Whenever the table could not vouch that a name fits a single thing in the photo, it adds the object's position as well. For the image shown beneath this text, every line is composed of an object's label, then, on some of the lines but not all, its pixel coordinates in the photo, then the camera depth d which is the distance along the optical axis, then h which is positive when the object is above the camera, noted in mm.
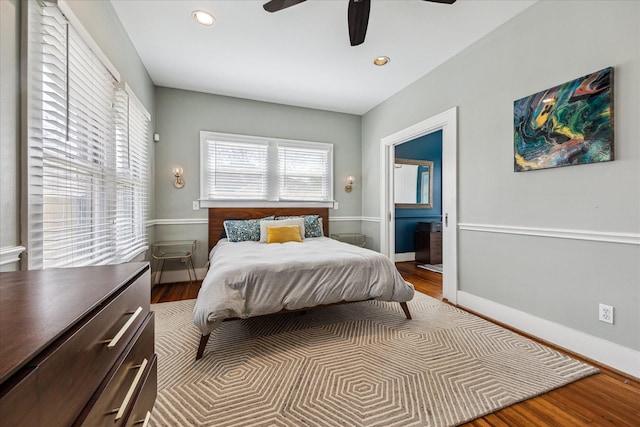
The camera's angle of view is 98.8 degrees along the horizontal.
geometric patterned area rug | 1389 -983
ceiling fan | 1864 +1432
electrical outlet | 1781 -643
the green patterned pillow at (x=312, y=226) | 3900 -166
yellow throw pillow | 3396 -246
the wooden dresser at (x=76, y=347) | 419 -262
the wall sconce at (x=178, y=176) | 3730 +524
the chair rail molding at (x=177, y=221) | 3623 -94
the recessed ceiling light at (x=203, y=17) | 2309 +1696
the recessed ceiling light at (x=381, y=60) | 2975 +1701
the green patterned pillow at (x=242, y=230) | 3566 -207
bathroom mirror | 5216 +609
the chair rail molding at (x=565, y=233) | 1712 -133
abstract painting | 1785 +656
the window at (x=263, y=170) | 3939 +684
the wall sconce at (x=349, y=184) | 4711 +528
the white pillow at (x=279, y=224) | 3539 -125
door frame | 2924 +269
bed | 1890 -524
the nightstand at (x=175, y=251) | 3484 -493
